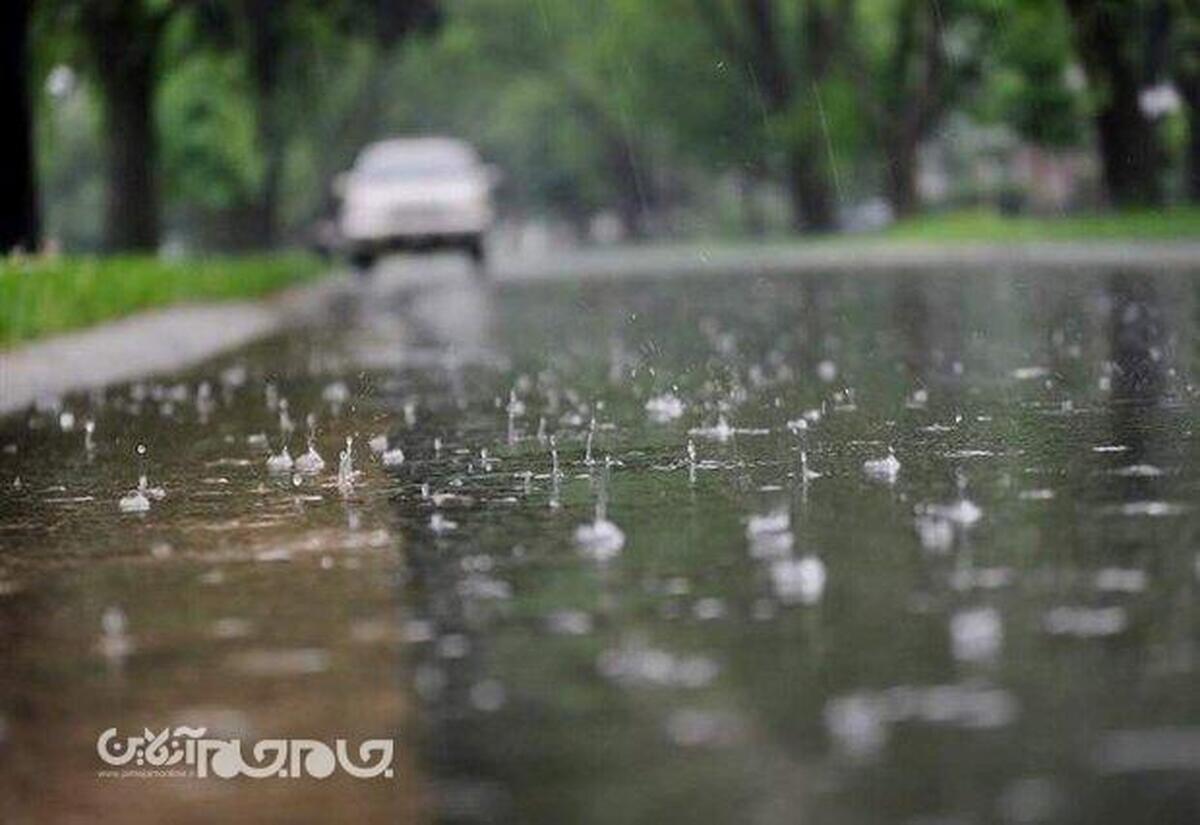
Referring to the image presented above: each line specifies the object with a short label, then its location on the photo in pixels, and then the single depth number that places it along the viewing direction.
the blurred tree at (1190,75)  50.03
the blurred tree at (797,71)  62.62
